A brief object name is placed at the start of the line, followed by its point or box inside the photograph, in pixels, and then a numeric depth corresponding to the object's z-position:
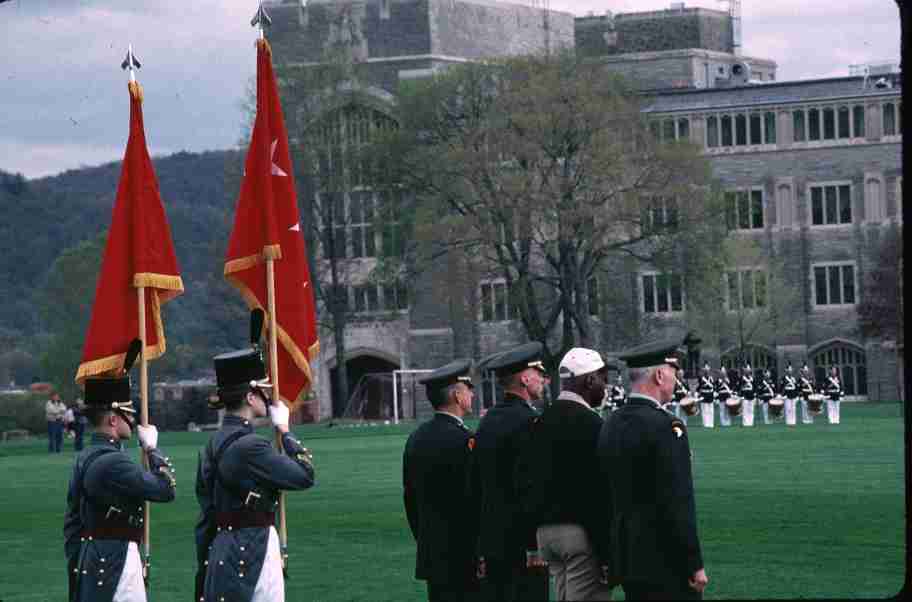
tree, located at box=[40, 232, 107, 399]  104.94
